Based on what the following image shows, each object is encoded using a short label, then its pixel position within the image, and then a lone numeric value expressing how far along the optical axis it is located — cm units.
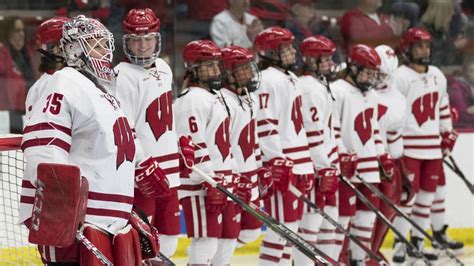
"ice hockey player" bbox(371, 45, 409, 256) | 1565
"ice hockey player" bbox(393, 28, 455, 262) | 1642
